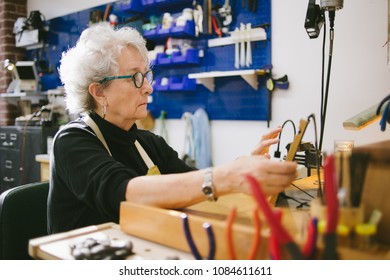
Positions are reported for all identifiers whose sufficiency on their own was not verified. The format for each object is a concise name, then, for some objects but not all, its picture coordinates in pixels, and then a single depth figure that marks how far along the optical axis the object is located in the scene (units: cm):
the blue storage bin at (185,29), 271
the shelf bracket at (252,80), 250
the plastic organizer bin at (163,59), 289
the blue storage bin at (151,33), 293
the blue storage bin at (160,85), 297
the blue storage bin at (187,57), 277
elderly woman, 92
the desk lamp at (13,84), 409
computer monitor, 400
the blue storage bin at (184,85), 285
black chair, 131
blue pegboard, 252
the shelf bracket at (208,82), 275
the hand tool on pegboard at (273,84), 241
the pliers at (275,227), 58
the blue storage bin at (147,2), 295
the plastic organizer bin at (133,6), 304
